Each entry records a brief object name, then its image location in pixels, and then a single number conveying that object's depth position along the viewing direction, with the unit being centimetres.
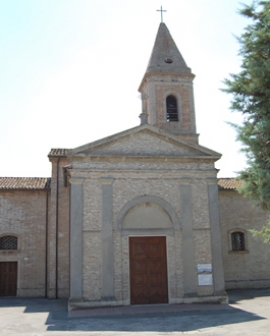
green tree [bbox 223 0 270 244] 1059
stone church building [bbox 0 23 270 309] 1644
